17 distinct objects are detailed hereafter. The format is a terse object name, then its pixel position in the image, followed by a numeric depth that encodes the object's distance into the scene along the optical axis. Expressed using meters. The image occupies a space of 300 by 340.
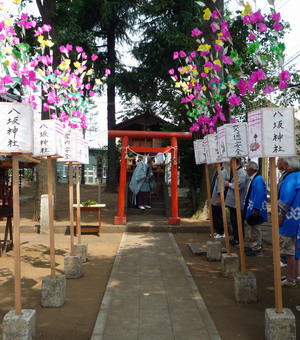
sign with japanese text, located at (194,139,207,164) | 8.23
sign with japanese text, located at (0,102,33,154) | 4.08
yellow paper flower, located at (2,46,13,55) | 5.04
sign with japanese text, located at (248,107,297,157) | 4.14
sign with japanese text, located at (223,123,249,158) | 5.81
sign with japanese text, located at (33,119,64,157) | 5.12
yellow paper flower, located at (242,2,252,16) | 4.55
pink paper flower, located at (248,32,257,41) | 4.62
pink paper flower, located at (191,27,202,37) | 6.09
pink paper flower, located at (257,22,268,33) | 4.50
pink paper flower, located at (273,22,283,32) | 4.35
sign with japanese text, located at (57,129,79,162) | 6.58
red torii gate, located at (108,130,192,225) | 12.38
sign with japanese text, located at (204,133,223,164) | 7.02
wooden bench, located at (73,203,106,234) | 11.27
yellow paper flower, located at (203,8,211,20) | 4.97
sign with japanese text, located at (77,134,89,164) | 7.05
